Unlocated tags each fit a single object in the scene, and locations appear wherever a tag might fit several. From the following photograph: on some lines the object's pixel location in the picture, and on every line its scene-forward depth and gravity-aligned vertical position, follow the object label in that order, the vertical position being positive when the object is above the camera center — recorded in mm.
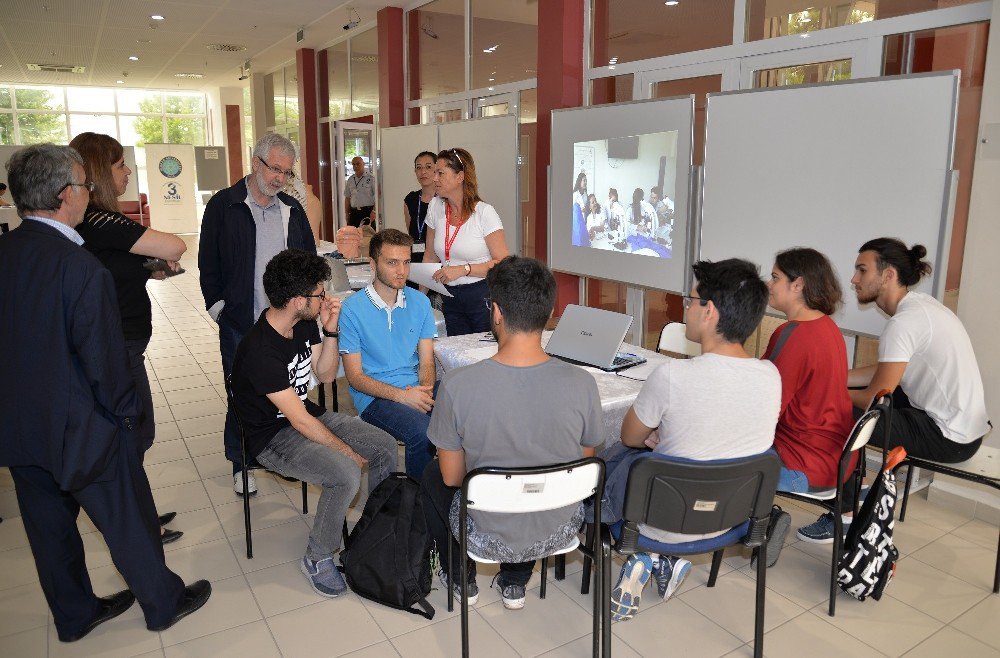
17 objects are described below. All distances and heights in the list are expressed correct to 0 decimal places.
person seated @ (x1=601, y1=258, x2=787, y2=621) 1883 -529
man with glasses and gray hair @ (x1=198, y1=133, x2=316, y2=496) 3072 -210
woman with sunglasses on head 3771 -267
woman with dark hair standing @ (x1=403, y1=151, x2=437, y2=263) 4914 -71
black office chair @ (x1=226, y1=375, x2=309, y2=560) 2547 -1011
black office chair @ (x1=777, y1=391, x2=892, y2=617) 2162 -925
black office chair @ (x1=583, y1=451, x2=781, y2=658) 1812 -827
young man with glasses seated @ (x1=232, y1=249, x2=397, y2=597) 2428 -811
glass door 9234 +602
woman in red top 2299 -624
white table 2439 -701
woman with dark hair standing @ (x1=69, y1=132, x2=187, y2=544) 2504 -181
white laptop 2721 -588
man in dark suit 1883 -515
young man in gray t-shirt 1863 -591
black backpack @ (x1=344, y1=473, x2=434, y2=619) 2342 -1204
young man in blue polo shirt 2744 -640
